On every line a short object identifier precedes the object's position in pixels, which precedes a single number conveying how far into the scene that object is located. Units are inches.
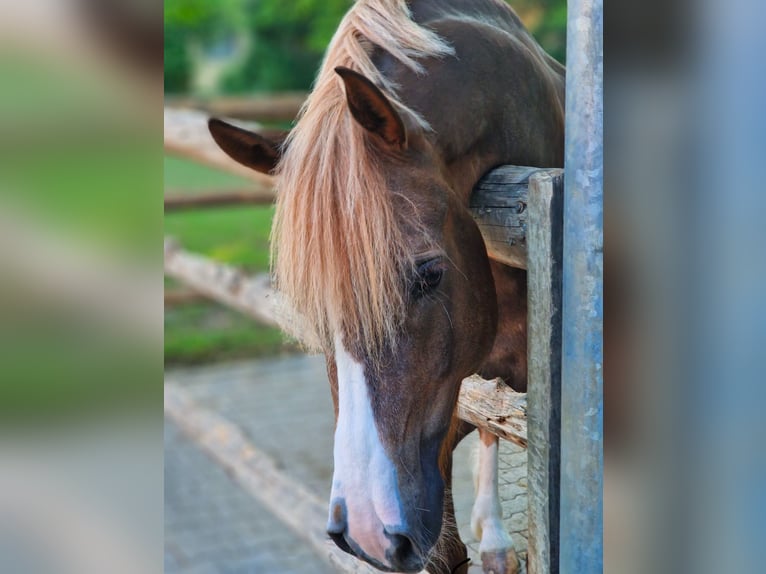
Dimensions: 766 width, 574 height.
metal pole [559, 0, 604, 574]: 37.6
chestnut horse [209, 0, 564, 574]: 44.5
